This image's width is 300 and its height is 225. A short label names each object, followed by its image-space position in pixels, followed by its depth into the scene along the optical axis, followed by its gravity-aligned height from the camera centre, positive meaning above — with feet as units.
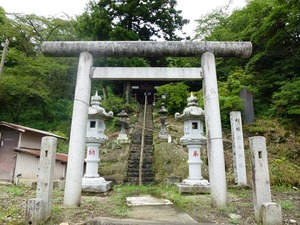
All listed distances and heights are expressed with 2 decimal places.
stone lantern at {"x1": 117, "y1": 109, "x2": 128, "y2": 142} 39.78 +6.22
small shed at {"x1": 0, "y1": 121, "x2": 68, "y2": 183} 28.37 +1.07
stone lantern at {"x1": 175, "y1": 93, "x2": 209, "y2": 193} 21.89 +2.66
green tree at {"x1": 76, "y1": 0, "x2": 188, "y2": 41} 50.83 +36.07
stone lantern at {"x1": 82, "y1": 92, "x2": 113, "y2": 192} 21.46 +2.18
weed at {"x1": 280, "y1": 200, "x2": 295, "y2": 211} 14.84 -2.56
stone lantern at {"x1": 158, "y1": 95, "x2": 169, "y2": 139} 40.27 +6.85
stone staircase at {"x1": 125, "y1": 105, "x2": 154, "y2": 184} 29.78 +0.94
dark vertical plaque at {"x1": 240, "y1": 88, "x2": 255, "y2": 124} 38.41 +9.63
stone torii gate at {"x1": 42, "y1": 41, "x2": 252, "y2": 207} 15.80 +7.06
